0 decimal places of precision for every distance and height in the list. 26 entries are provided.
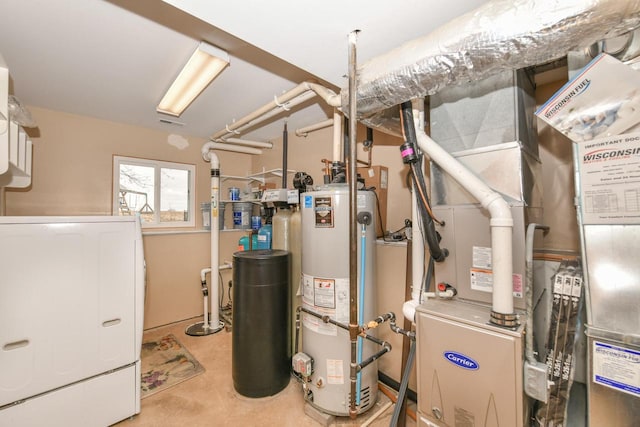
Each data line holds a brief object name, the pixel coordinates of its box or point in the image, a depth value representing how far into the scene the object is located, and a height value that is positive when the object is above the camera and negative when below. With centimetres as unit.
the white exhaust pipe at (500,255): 112 -17
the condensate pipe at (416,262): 156 -27
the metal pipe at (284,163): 312 +68
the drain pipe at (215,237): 338 -25
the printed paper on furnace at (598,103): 99 +47
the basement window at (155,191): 326 +37
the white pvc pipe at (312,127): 290 +108
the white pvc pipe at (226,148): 362 +105
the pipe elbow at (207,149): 362 +98
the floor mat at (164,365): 229 -147
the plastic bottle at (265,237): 287 -21
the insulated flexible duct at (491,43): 90 +72
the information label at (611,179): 97 +15
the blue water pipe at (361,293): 181 -53
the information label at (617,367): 94 -57
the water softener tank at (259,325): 207 -88
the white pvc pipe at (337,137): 219 +69
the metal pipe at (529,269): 119 -25
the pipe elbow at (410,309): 152 -55
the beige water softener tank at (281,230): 258 -12
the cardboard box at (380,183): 235 +32
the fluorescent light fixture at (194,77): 174 +113
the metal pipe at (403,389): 150 -103
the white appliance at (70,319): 155 -67
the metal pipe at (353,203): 137 +8
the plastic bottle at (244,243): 352 -34
